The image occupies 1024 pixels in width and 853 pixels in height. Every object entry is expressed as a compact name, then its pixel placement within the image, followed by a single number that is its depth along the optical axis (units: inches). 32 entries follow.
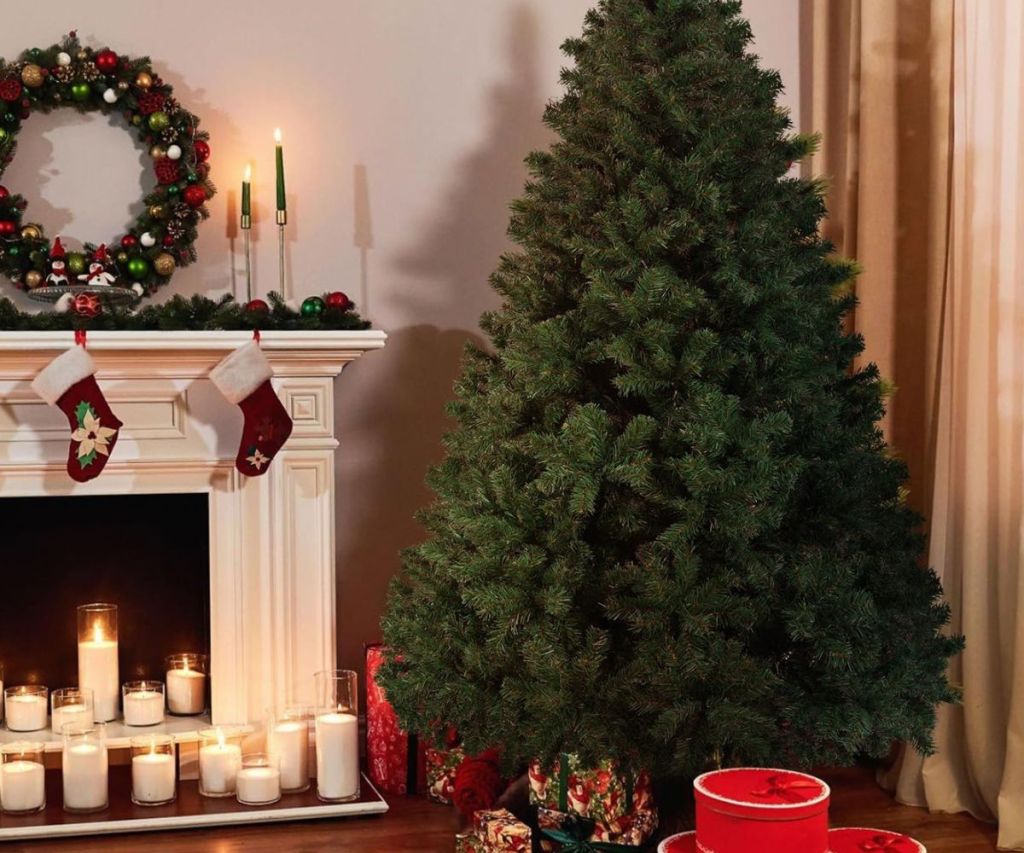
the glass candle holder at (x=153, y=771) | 110.9
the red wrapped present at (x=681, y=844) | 80.2
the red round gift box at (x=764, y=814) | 74.5
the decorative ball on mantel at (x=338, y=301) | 116.4
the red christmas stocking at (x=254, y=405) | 111.6
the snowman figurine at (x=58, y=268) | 118.3
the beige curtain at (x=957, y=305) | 107.1
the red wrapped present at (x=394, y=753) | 119.3
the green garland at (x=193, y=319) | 110.4
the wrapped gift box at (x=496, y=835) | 96.3
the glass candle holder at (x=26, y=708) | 115.2
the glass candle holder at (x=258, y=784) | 111.2
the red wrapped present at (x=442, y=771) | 114.3
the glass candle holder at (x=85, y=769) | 108.7
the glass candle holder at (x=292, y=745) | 114.2
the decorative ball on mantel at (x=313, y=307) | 116.2
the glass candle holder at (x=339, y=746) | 112.3
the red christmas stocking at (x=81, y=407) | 108.3
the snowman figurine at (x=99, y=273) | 117.6
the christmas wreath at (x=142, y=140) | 120.0
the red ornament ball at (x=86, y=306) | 111.5
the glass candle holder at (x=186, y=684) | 120.1
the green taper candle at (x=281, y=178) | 118.5
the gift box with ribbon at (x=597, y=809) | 95.7
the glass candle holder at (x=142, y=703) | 116.3
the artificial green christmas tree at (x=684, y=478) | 84.1
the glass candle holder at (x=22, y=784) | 108.7
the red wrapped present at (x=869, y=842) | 79.0
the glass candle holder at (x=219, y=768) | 113.7
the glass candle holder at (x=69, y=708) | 113.1
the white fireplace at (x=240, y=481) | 114.7
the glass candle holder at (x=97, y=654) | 118.3
